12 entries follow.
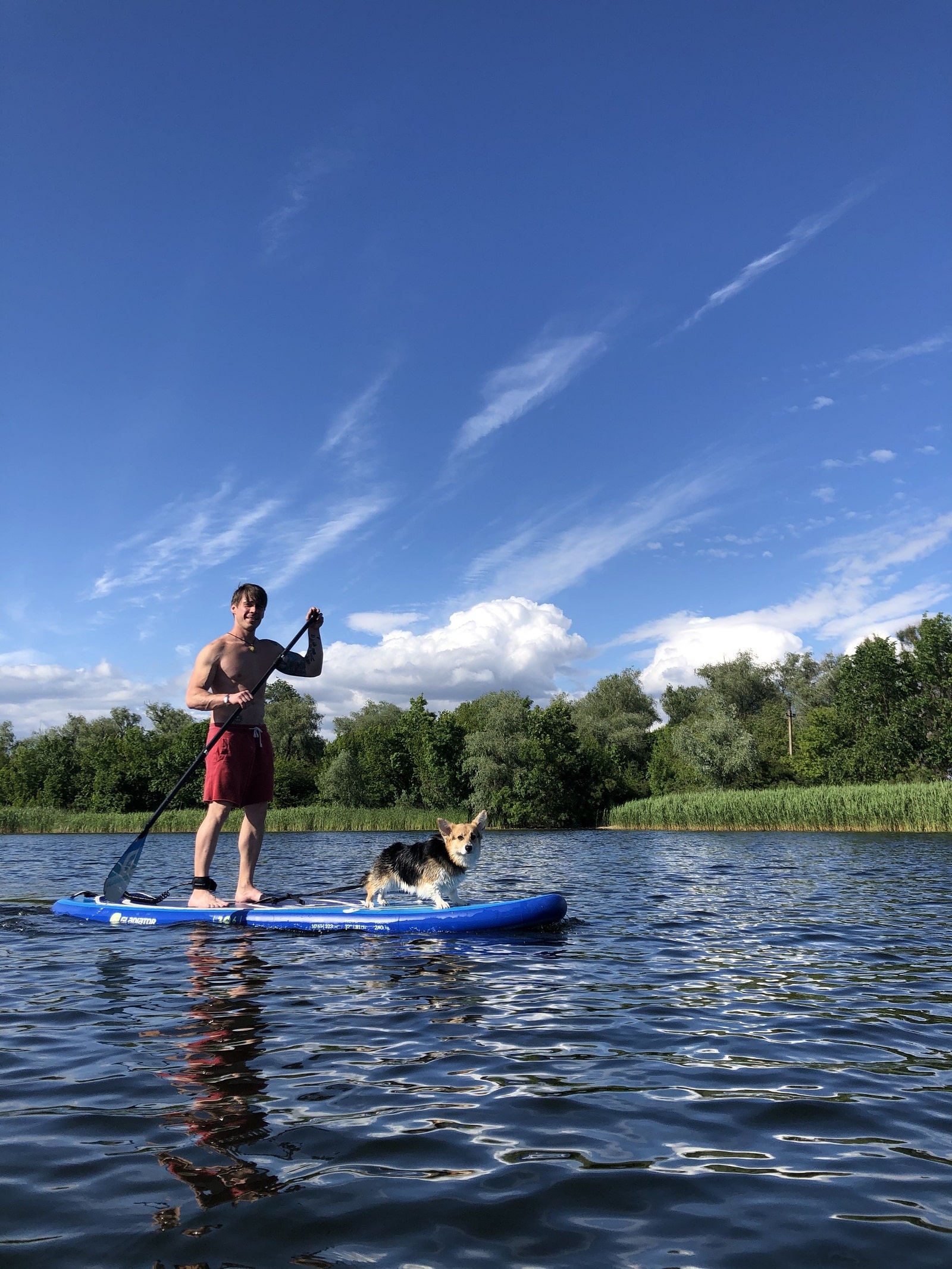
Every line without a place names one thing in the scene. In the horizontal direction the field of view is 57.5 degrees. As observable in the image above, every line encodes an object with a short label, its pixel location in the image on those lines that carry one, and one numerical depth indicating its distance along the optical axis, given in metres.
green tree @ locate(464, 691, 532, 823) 55.72
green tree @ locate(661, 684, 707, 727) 83.25
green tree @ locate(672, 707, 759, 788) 55.50
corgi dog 8.28
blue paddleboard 7.85
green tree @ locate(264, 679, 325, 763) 79.50
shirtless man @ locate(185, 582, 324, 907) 8.06
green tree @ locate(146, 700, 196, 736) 81.19
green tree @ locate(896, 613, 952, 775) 51.72
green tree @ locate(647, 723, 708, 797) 60.44
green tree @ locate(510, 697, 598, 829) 55.34
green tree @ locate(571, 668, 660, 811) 60.84
